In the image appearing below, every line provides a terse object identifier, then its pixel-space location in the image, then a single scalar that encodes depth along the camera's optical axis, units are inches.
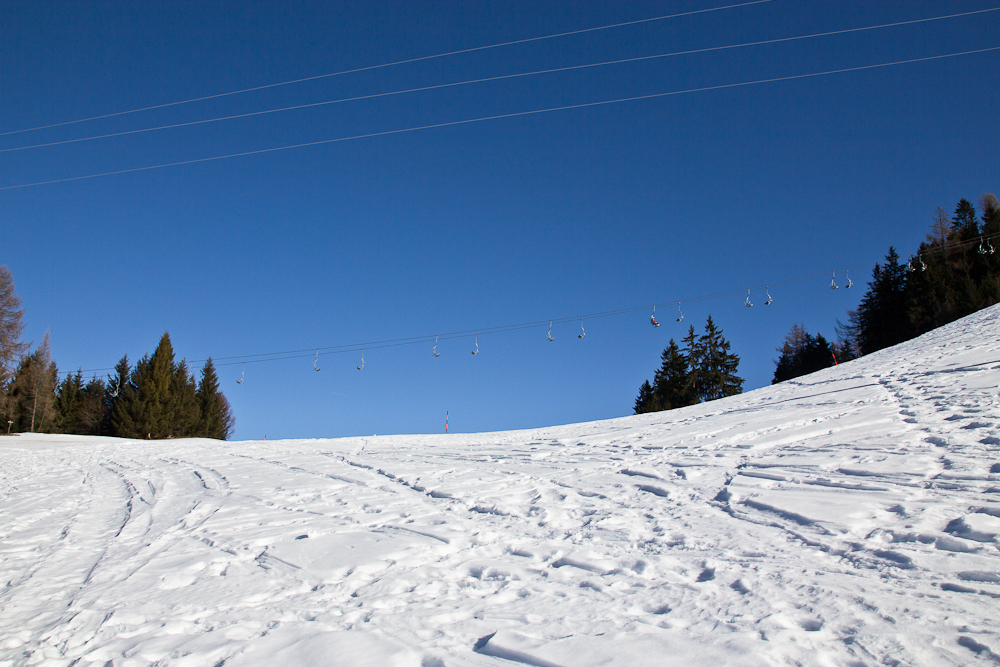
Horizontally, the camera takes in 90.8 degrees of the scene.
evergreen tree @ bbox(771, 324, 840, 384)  1798.7
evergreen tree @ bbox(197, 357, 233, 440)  1908.2
